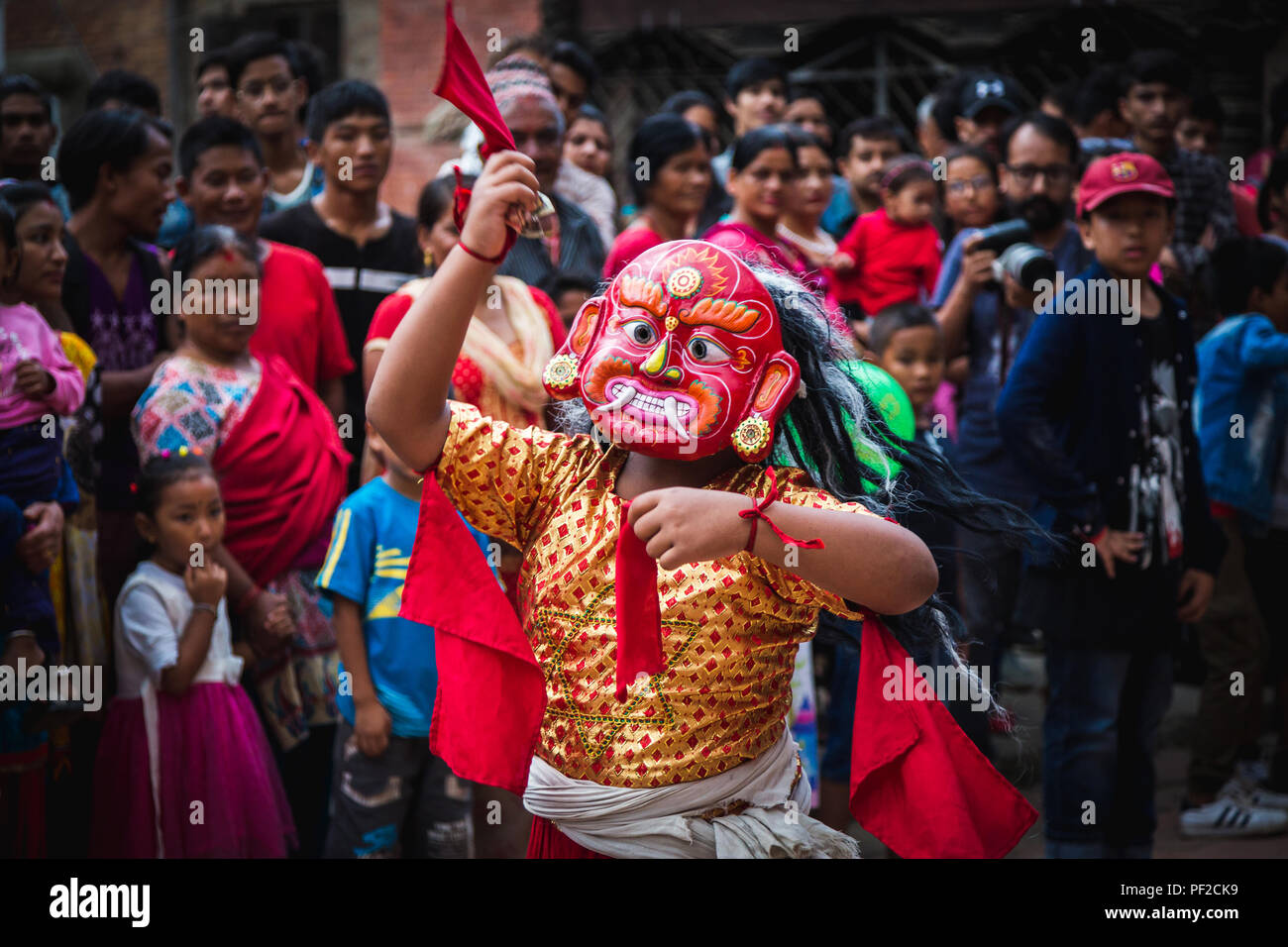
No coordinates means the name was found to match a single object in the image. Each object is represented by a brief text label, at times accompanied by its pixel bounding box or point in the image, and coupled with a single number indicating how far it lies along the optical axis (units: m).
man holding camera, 4.77
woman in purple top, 4.05
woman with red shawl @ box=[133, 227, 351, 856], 3.88
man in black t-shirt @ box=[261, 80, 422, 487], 4.75
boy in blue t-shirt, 3.58
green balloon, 2.54
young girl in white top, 3.56
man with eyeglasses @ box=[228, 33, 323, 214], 5.40
